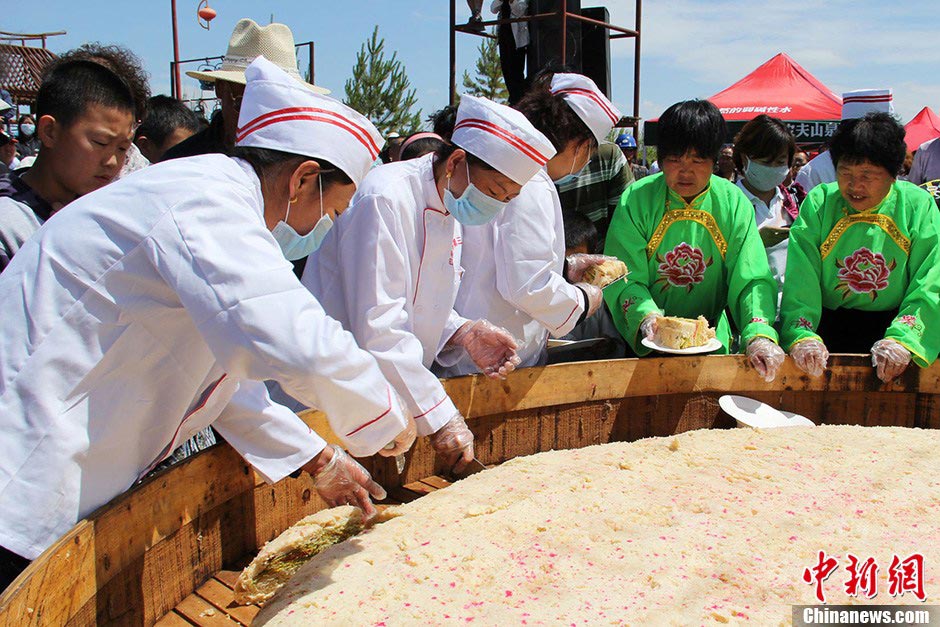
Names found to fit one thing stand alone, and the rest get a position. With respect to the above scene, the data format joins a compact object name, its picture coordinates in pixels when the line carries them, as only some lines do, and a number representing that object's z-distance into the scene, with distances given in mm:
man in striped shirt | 4066
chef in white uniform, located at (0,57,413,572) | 1350
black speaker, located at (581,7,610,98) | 5832
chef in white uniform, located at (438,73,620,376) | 2703
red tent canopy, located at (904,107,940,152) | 11945
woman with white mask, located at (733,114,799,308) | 4012
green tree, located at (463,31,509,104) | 23172
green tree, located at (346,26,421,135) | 22547
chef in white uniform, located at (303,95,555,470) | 2236
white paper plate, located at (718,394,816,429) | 2930
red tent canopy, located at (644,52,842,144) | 11203
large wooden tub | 1557
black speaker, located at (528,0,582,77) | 5488
